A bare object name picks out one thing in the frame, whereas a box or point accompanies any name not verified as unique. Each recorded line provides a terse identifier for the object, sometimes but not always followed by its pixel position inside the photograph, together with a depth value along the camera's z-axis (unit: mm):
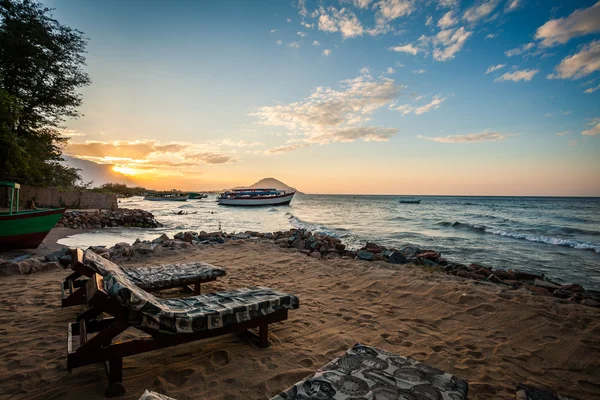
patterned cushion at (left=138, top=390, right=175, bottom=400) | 1291
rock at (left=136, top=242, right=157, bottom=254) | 7777
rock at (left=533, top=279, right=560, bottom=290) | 6445
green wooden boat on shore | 7688
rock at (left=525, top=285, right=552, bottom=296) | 5890
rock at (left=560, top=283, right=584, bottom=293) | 6352
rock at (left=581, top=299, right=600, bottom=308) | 5312
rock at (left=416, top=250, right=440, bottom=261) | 8453
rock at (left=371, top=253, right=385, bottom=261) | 8067
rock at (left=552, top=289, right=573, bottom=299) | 5895
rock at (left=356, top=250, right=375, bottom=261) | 8078
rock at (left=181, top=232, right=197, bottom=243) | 10066
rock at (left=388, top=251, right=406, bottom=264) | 8017
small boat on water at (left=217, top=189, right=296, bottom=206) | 43719
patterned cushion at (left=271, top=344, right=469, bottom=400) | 1761
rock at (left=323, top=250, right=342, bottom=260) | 8180
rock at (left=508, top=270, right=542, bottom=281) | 7430
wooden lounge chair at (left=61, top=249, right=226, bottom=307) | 3115
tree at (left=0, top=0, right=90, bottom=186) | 16391
